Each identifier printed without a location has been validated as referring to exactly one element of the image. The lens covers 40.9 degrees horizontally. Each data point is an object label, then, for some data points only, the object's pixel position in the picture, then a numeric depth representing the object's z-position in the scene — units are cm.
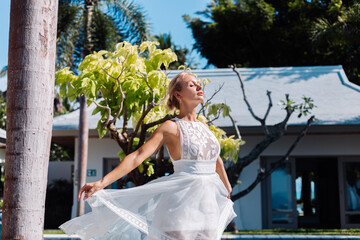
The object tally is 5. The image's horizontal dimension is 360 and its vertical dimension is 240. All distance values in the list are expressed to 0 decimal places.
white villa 1255
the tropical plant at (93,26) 1445
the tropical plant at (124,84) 487
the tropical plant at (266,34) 2344
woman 283
